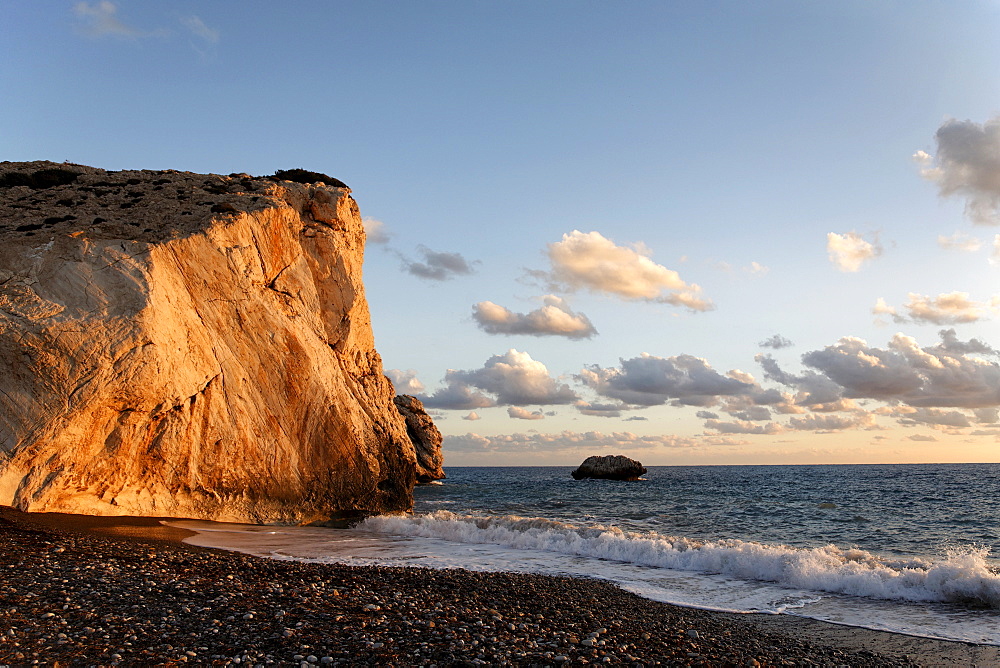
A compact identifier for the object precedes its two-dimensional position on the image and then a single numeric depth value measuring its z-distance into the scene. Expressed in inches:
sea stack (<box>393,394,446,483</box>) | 2736.2
